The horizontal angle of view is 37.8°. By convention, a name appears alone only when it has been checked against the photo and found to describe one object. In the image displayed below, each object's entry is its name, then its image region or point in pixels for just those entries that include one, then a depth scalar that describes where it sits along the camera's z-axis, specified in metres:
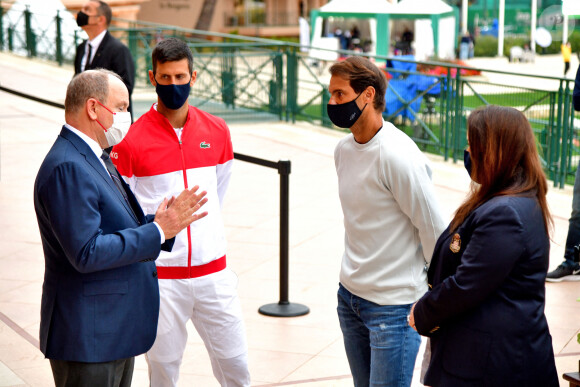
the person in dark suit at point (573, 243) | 6.30
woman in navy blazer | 2.86
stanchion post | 6.01
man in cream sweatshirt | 3.44
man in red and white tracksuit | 3.88
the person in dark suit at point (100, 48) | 7.77
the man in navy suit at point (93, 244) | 3.01
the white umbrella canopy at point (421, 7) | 24.91
